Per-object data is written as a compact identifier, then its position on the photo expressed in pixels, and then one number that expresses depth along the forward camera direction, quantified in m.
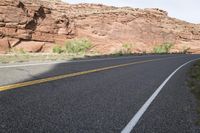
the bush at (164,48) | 80.47
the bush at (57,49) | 59.13
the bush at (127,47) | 76.18
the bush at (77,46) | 58.25
